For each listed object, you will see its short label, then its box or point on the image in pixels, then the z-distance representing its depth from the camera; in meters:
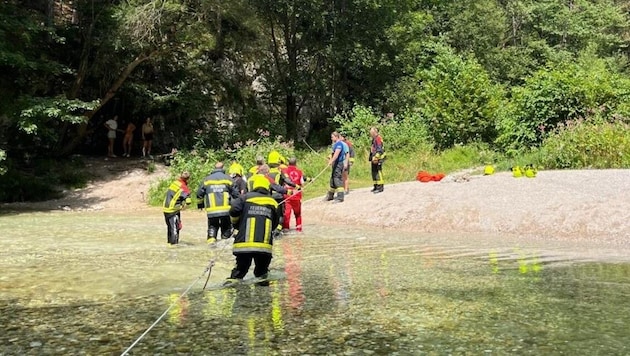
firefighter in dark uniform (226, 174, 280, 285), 7.97
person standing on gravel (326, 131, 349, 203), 16.28
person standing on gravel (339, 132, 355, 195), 17.14
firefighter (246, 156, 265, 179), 12.09
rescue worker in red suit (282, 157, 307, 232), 13.92
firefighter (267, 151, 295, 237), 13.44
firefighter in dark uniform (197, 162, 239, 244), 11.83
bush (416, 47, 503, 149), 25.31
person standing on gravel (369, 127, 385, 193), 16.66
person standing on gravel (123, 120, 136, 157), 27.61
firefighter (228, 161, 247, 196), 13.01
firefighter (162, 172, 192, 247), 11.80
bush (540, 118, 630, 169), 17.41
